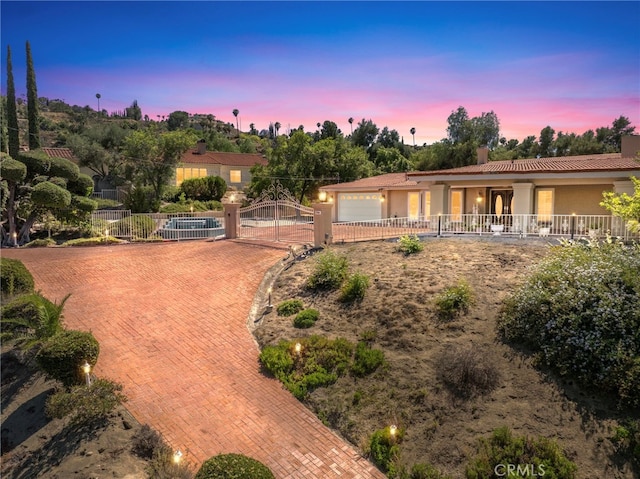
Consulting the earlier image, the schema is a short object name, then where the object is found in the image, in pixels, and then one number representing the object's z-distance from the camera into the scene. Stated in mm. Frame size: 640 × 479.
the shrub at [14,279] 12766
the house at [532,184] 19298
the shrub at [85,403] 7883
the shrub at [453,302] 10586
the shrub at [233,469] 5633
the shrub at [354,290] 12320
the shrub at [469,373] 8297
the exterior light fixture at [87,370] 8484
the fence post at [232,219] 20844
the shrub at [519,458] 6488
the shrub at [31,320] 9781
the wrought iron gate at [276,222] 19453
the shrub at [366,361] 9367
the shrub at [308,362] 9344
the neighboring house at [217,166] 46000
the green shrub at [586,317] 7785
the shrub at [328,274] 13320
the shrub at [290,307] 12469
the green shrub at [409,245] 15250
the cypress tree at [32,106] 30891
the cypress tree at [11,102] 28608
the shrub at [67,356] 8453
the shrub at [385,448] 7254
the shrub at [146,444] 7344
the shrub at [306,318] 11477
